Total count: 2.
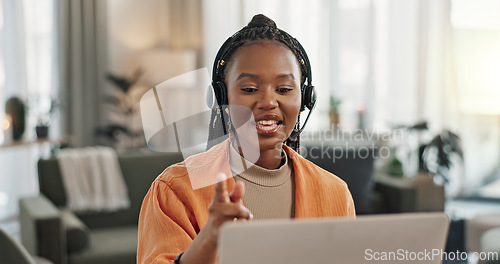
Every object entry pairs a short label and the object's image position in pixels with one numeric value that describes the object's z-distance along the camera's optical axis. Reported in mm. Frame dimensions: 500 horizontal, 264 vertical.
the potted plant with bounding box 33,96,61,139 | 3865
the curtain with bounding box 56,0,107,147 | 4691
